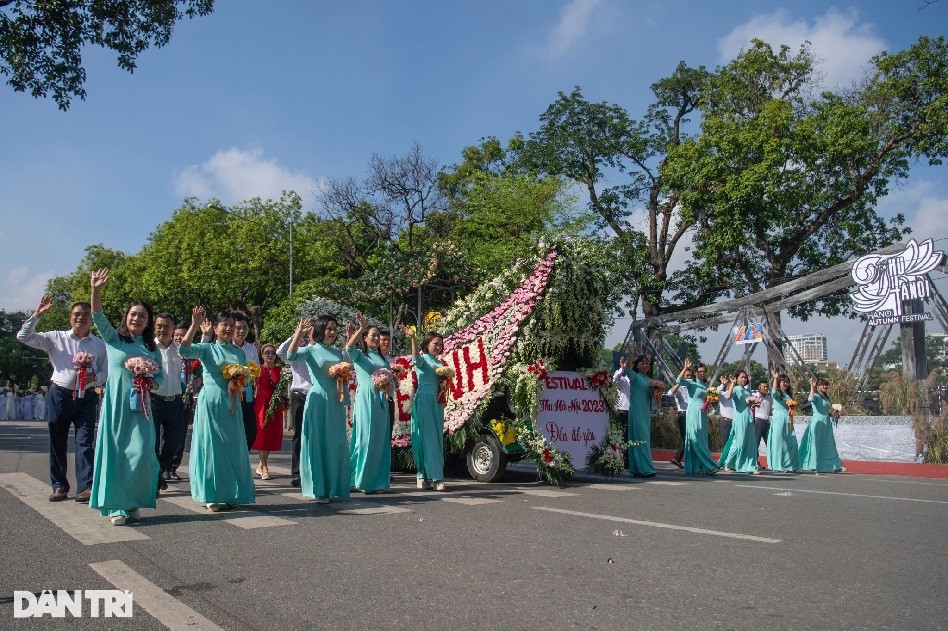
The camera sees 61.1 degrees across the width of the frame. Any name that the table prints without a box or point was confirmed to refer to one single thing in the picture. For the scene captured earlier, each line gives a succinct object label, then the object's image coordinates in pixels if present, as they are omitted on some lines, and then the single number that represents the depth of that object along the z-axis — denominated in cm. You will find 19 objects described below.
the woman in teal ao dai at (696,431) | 1327
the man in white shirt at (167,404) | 807
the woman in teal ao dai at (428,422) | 942
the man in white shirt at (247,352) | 825
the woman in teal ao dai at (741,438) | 1397
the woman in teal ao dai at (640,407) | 1218
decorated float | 1005
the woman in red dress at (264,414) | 1098
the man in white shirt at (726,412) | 1507
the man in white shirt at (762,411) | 1484
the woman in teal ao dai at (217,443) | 718
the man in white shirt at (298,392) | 1031
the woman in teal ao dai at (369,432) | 883
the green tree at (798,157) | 2572
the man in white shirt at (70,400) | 760
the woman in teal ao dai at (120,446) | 637
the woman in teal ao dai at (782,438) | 1478
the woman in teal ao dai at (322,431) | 813
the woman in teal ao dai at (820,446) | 1502
